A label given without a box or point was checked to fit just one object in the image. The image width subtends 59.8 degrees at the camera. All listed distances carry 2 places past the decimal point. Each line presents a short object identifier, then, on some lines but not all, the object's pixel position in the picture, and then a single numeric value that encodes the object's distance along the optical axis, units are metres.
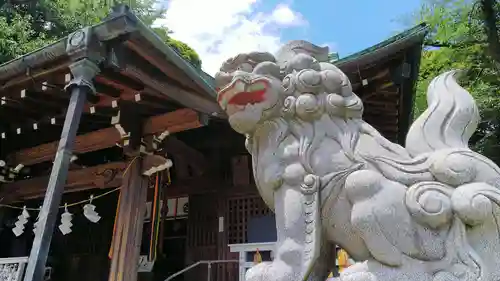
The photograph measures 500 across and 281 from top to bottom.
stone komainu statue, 2.32
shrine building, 4.82
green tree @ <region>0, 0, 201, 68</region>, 13.89
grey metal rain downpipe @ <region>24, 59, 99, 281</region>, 3.99
